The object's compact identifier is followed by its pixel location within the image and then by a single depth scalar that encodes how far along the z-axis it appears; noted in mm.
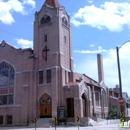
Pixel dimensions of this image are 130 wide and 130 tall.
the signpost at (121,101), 19666
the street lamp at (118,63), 20686
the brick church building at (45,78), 36562
